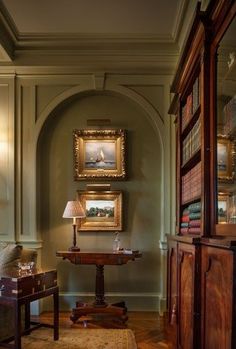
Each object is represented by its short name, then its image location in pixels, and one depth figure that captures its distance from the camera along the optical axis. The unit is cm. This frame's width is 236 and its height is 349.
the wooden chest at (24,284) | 303
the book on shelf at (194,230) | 237
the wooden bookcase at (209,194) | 164
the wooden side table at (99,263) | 403
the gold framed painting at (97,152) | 463
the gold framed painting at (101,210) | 459
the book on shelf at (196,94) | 249
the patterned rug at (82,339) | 330
